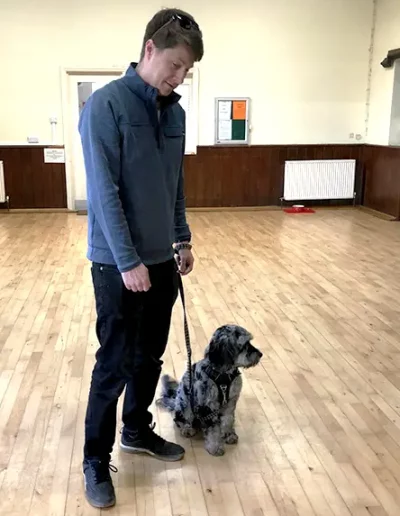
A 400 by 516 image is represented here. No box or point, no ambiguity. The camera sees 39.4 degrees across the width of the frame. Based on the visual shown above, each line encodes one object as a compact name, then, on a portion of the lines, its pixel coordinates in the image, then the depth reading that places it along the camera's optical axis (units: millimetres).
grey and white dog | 2090
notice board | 7914
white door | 7738
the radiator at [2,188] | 7754
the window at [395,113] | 7438
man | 1599
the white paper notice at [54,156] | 7797
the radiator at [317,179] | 8203
